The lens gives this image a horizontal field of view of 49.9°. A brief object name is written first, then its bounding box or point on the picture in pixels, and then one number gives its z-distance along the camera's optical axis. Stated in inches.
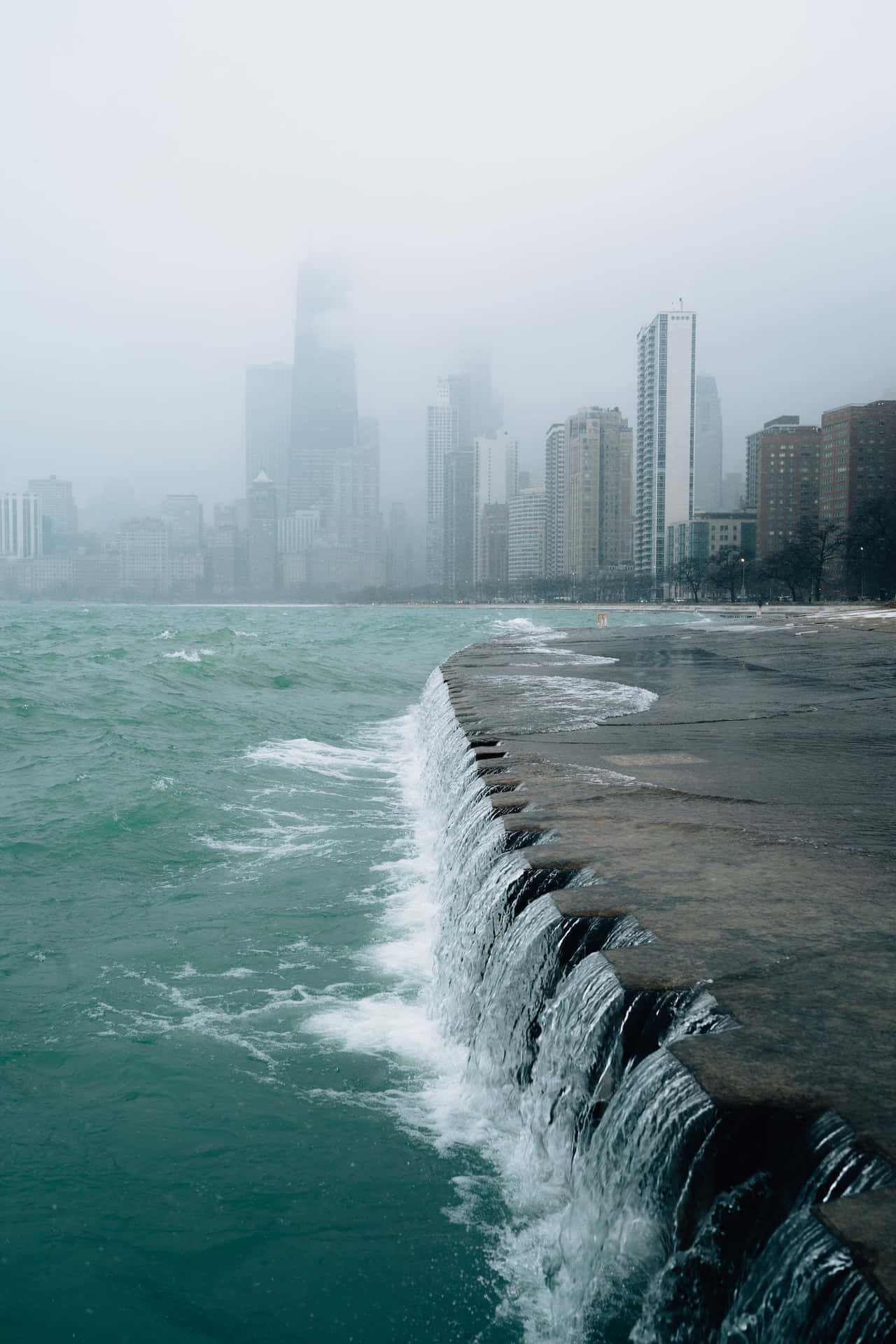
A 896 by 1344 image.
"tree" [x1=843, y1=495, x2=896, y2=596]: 3508.9
